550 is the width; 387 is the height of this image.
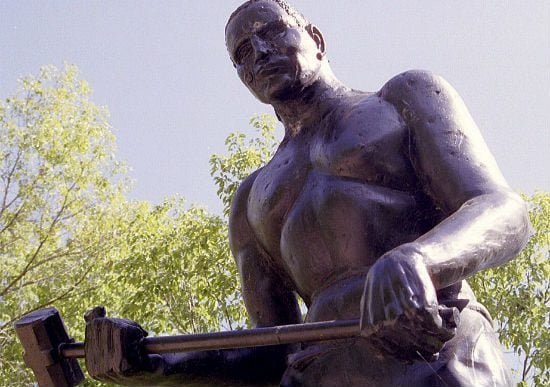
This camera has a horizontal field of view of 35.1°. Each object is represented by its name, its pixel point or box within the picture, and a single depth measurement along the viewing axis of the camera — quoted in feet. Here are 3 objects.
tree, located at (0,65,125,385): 40.93
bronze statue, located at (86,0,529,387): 6.88
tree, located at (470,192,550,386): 34.99
